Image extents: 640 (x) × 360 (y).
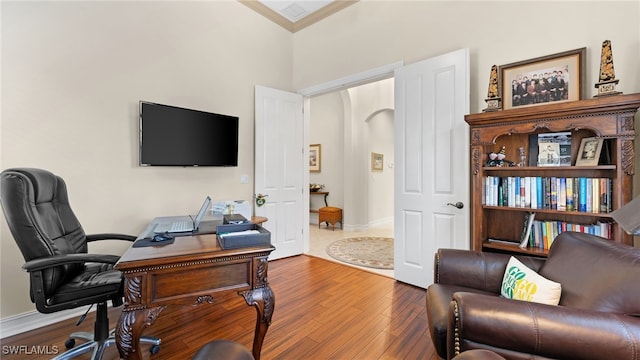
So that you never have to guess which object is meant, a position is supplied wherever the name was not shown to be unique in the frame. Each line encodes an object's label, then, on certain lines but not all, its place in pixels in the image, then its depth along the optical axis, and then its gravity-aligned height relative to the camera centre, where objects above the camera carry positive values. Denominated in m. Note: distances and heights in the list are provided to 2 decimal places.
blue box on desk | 1.47 -0.34
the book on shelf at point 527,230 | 2.21 -0.42
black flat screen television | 2.73 +0.48
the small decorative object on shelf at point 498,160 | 2.39 +0.18
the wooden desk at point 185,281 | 1.26 -0.52
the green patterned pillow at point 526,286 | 1.34 -0.56
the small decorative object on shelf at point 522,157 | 2.35 +0.20
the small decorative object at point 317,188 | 6.75 -0.21
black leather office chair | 1.48 -0.45
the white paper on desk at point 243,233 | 1.52 -0.31
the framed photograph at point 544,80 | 2.17 +0.87
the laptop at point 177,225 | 1.98 -0.37
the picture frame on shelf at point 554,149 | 2.15 +0.26
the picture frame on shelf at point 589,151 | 1.99 +0.22
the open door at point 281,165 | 3.76 +0.21
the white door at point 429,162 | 2.61 +0.19
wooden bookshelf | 1.79 +0.23
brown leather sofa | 0.99 -0.55
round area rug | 3.72 -1.14
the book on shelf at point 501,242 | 2.35 -0.55
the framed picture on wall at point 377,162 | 6.41 +0.44
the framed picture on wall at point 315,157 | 6.79 +0.58
